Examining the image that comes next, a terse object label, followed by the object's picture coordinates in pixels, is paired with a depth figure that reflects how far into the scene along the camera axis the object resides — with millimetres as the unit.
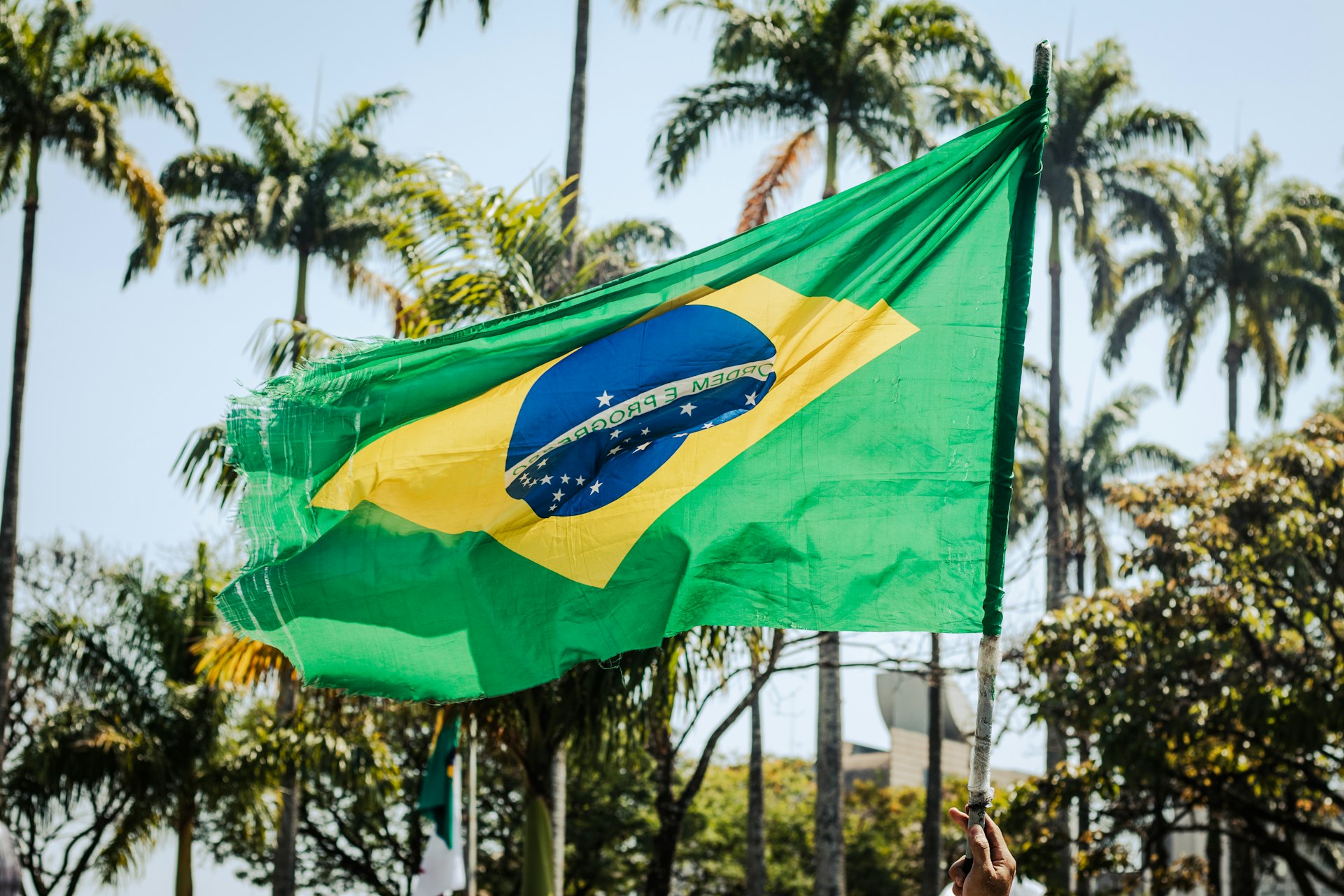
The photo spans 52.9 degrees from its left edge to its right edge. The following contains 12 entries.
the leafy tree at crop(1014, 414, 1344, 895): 16484
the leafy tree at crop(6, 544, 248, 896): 20500
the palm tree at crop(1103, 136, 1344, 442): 32906
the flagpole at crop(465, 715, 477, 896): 19078
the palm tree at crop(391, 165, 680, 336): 10367
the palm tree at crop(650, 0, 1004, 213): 20047
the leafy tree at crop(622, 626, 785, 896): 10500
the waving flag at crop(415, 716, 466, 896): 17031
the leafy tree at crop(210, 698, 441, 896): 27812
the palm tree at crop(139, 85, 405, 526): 26078
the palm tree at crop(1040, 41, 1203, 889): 29703
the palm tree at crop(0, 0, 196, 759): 21766
